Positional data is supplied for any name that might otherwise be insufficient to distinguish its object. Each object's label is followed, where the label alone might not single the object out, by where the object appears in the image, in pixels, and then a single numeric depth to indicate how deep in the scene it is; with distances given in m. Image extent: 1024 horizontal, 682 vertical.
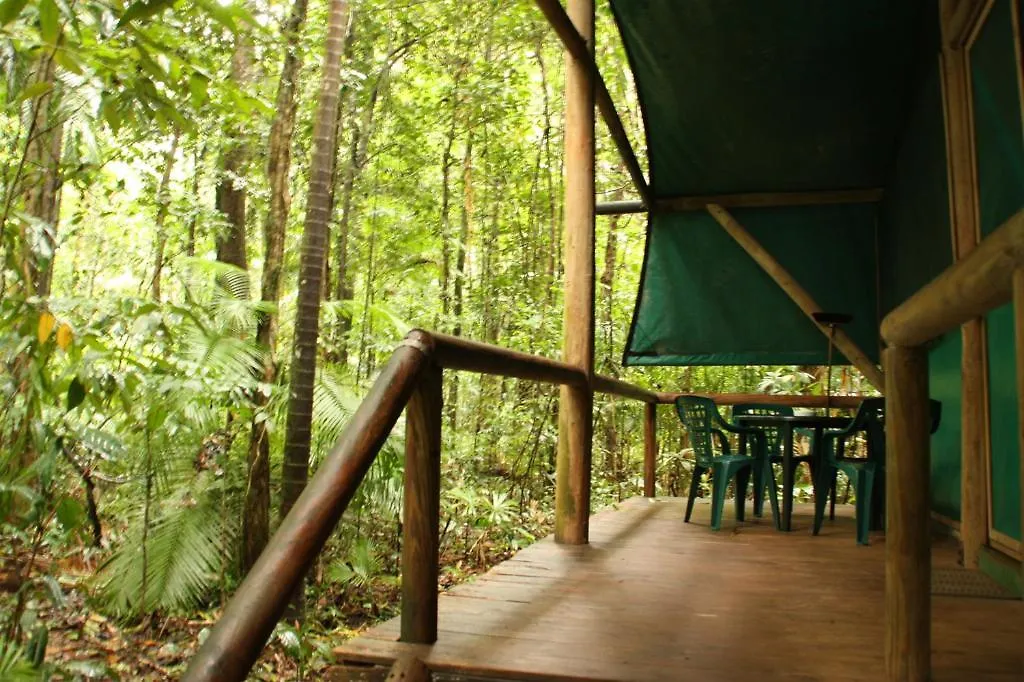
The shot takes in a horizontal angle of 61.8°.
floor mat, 3.22
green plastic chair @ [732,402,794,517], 5.15
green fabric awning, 4.97
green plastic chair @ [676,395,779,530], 4.81
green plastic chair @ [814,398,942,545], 4.48
